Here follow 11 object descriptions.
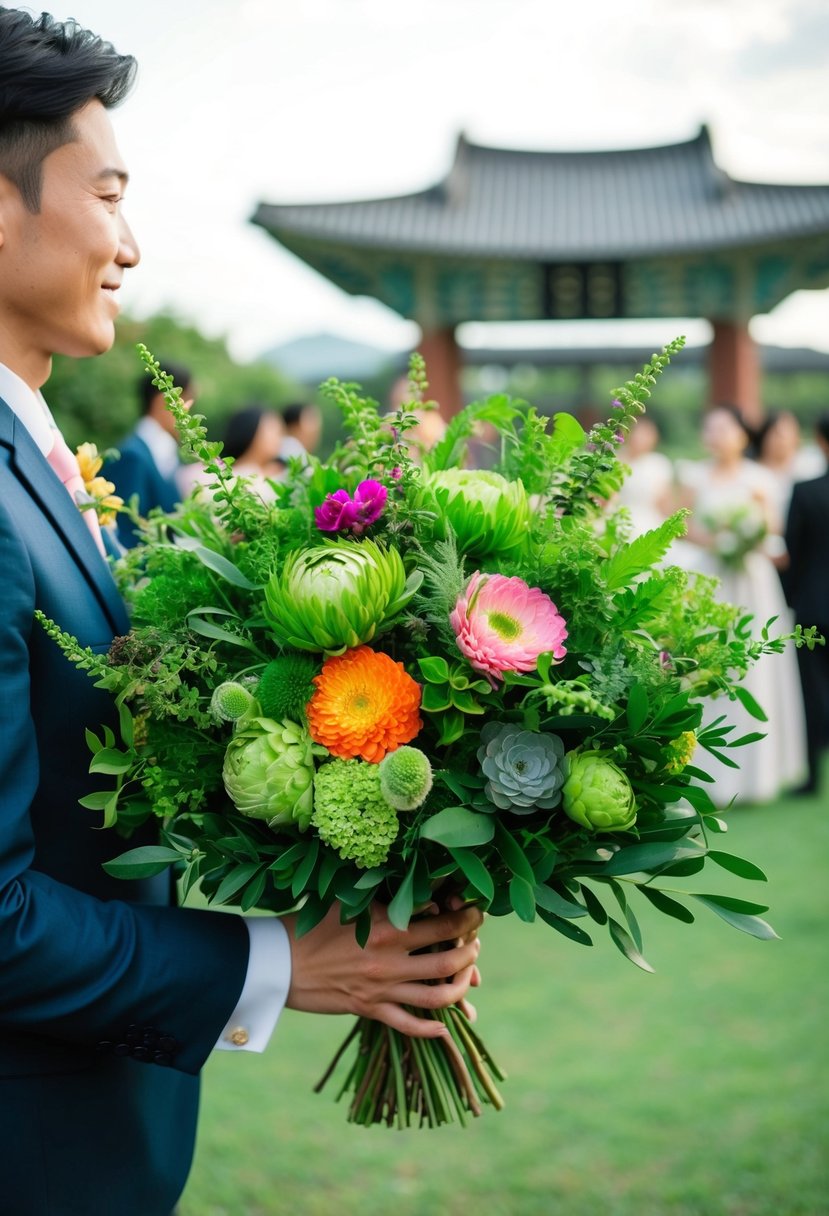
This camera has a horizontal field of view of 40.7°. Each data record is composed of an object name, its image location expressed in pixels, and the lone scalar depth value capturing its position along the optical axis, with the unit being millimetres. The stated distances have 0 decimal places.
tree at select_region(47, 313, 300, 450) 14172
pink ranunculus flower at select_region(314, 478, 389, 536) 1160
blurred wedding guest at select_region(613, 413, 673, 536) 6711
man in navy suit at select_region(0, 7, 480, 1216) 1097
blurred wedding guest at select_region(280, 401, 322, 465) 6988
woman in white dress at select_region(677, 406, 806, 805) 6102
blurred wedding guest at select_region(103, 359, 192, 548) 4391
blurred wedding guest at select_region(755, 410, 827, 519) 7223
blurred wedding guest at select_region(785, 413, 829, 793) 5871
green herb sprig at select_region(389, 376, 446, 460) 1274
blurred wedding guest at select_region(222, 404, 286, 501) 5582
